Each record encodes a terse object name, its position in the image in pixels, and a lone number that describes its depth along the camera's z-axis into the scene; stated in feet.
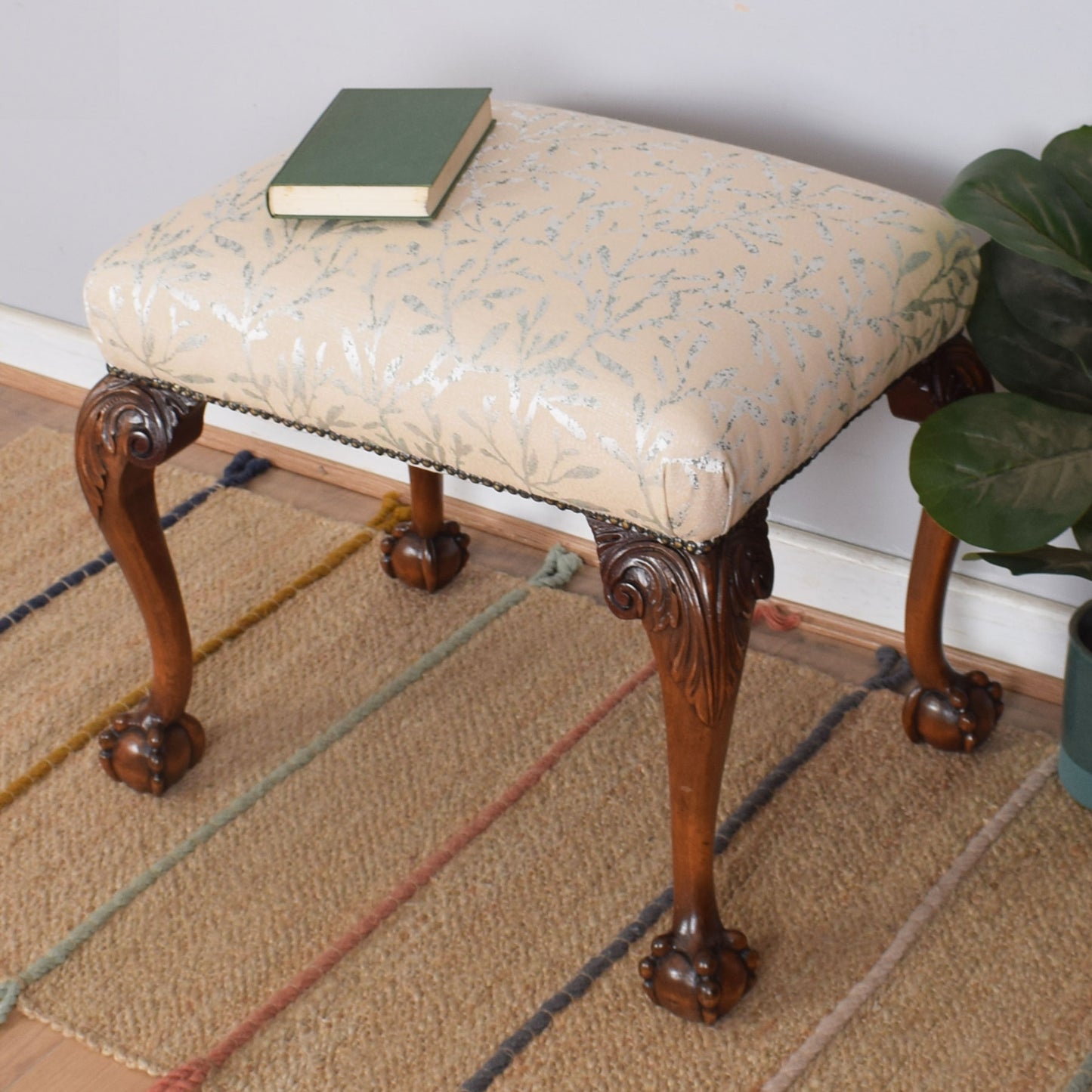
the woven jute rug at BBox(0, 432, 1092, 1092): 6.40
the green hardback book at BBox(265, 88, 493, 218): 6.29
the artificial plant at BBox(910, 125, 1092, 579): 6.08
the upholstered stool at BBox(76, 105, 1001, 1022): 5.93
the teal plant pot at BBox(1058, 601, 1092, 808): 6.65
